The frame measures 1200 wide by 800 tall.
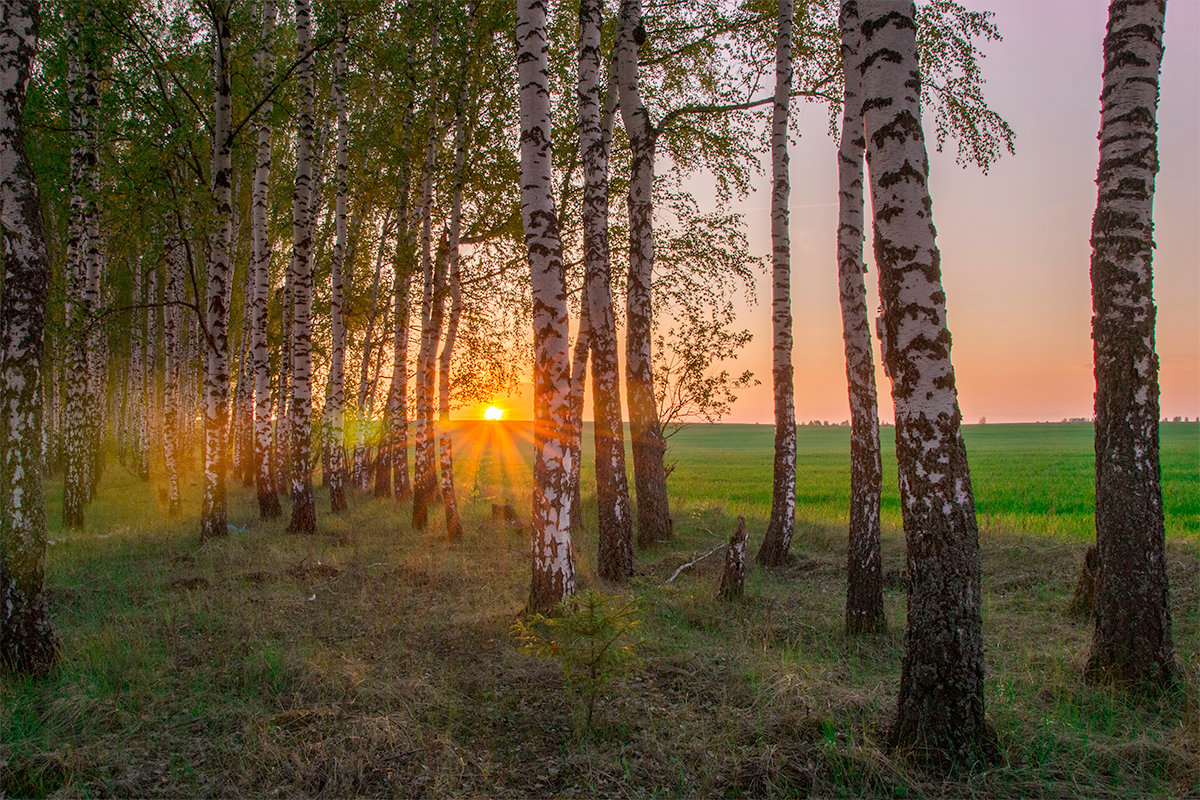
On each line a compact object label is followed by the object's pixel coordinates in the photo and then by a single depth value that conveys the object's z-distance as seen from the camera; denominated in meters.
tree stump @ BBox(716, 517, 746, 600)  7.99
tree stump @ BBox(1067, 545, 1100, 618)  7.08
